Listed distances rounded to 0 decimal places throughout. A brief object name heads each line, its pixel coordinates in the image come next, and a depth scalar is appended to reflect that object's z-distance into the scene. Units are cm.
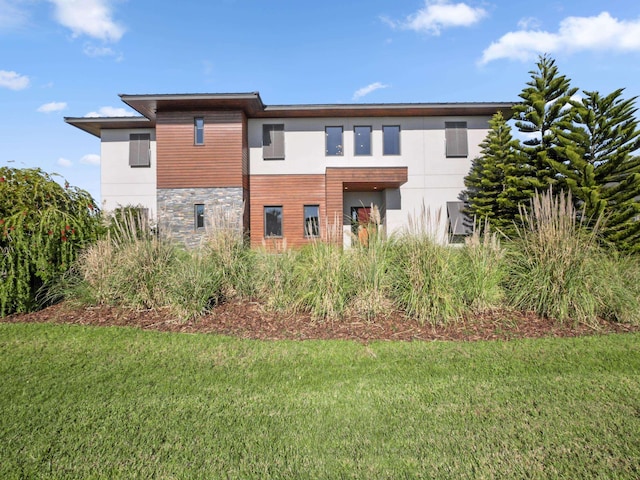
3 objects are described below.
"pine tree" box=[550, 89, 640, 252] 942
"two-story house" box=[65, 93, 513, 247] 1470
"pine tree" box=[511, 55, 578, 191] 1273
